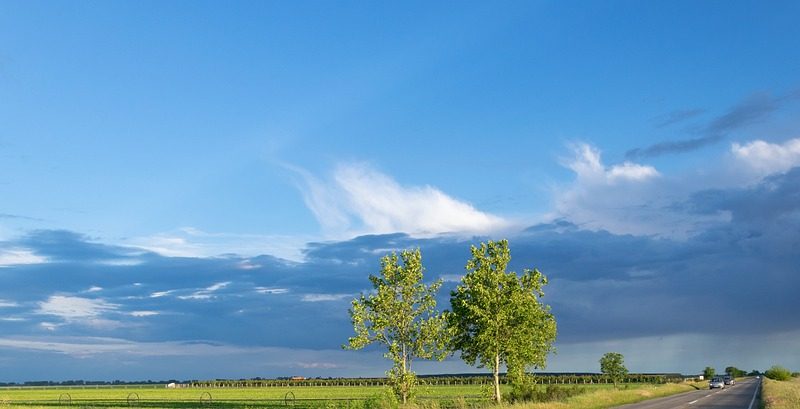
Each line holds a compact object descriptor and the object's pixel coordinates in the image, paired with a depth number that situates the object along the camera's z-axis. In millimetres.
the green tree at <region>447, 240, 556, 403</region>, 51500
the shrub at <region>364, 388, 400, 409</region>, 37875
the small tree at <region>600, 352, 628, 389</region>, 121375
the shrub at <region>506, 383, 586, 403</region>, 61625
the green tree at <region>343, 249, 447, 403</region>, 41969
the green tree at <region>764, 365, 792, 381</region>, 181975
